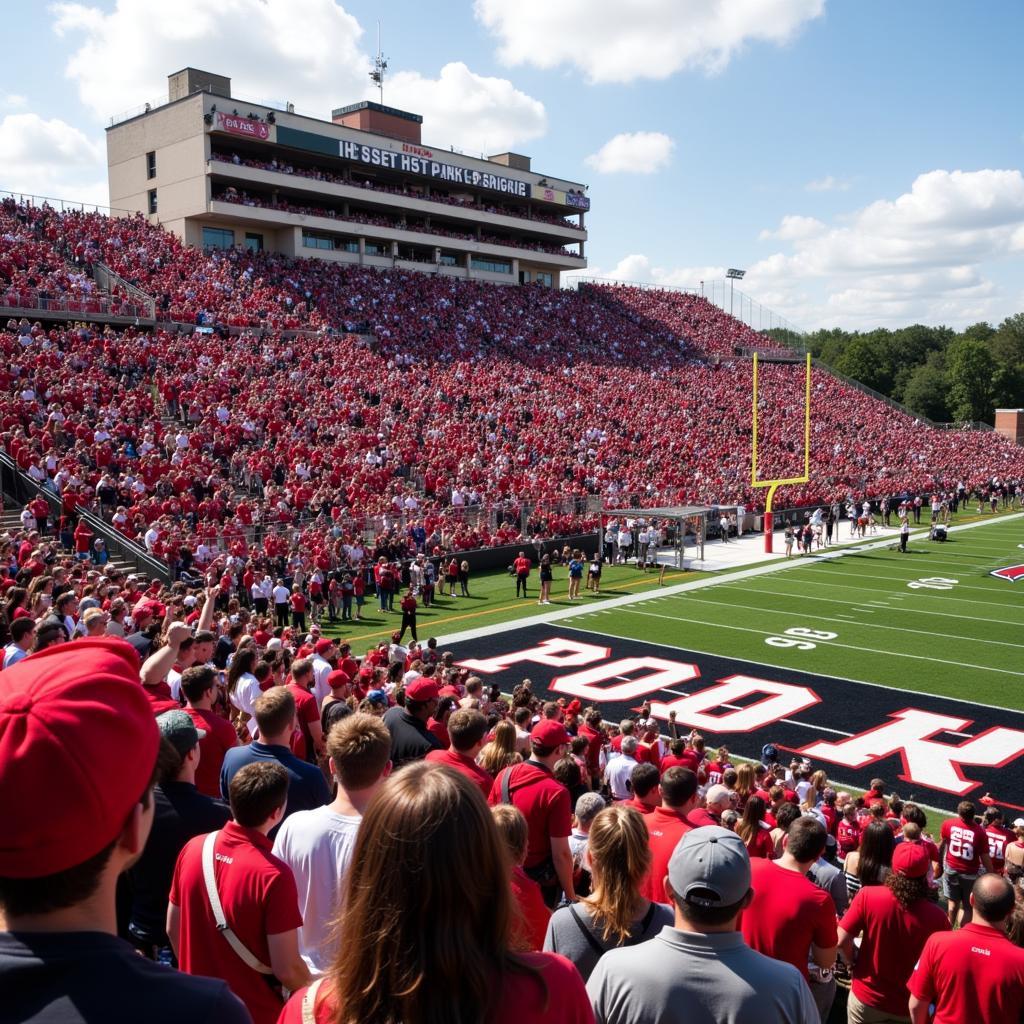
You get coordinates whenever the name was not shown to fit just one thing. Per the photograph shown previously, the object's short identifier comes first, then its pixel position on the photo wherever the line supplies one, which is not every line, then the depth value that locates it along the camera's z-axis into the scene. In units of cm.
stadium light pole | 7844
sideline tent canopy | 2642
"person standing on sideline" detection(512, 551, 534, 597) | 2300
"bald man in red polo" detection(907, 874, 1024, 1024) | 377
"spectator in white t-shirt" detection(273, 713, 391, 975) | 326
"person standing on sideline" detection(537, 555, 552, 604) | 2289
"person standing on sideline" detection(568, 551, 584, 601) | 2322
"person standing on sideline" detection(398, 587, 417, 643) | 1848
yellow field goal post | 3069
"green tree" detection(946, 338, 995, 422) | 8281
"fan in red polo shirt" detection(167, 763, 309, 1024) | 297
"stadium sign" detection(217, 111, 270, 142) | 4069
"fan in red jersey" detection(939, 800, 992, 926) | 775
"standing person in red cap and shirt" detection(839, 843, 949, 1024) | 448
